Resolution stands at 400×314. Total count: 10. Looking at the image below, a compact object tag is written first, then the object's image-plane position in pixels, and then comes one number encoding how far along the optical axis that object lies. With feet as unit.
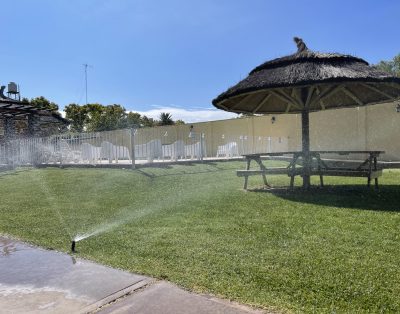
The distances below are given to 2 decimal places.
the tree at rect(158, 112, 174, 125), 170.40
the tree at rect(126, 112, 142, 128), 158.75
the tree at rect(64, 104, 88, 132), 143.64
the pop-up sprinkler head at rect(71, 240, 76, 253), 12.84
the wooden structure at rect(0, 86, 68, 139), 57.16
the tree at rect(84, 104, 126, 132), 135.74
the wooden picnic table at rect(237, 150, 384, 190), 24.57
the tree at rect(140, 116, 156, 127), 169.81
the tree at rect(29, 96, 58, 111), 136.98
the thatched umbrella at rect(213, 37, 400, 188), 23.13
